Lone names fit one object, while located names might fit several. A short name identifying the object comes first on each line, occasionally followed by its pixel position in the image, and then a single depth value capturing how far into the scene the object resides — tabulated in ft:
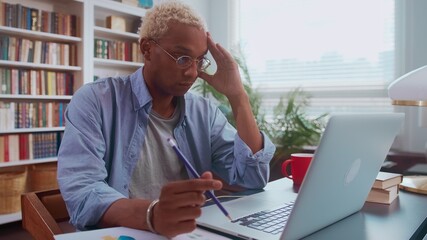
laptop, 1.96
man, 3.12
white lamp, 3.50
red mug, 3.94
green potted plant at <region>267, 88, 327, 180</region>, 10.37
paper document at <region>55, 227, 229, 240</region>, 2.16
